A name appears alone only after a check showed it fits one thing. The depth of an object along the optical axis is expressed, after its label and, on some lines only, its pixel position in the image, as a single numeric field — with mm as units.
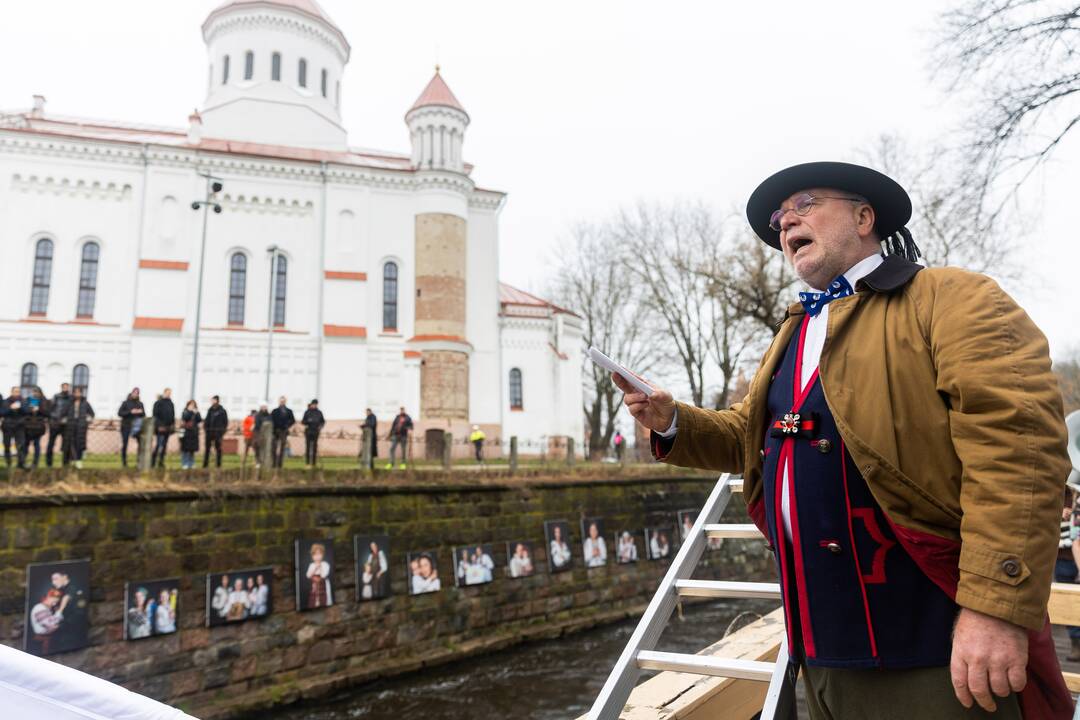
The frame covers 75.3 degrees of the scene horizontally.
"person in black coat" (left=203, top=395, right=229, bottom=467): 15844
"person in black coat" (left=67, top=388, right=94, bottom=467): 14469
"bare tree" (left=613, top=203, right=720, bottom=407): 36406
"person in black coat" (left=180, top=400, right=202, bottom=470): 15895
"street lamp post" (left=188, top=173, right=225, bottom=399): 21634
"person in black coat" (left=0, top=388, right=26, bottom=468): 13144
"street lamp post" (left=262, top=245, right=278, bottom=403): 27906
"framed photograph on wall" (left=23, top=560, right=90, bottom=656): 9695
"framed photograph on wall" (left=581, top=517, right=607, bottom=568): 18016
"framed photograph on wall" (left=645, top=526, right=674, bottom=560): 19875
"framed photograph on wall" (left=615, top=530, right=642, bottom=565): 18891
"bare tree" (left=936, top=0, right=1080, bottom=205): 8711
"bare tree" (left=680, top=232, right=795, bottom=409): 25125
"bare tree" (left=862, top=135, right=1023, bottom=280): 9938
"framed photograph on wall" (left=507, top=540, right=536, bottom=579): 15984
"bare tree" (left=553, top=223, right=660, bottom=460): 42562
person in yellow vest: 27677
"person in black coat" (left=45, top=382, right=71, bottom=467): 13758
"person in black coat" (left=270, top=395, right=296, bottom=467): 15060
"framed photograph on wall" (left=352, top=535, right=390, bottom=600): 13242
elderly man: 1581
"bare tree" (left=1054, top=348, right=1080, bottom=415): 47956
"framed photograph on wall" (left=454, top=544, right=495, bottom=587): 14938
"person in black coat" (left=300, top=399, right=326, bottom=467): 17450
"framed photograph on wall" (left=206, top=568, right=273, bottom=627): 11281
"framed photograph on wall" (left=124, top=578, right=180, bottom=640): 10438
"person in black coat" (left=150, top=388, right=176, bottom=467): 15141
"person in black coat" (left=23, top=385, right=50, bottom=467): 13602
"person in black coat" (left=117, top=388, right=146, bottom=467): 15447
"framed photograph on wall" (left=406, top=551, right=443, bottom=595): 14031
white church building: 28047
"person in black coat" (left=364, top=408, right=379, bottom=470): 17858
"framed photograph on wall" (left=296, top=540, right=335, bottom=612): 12359
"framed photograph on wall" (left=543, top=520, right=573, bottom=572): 16997
